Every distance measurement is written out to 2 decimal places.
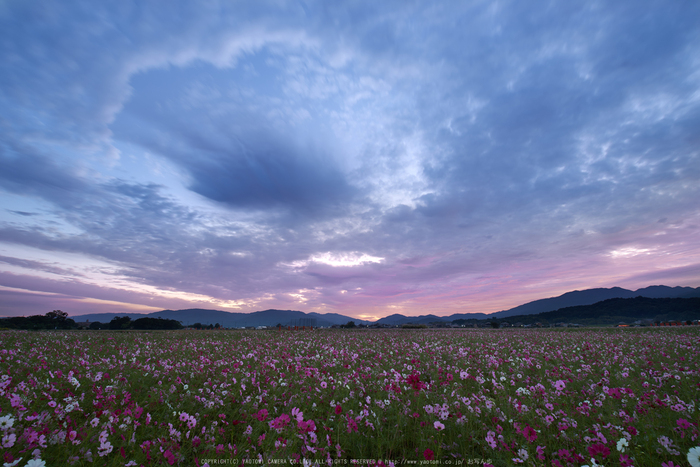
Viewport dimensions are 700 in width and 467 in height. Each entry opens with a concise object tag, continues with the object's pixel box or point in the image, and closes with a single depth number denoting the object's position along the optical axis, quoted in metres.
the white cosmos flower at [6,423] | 3.19
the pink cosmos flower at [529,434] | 3.54
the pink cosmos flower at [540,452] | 3.54
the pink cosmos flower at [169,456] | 3.22
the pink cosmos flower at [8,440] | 2.78
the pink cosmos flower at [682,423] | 3.90
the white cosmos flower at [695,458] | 2.52
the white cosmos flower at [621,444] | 3.33
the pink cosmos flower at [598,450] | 3.26
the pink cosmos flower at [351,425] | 3.98
